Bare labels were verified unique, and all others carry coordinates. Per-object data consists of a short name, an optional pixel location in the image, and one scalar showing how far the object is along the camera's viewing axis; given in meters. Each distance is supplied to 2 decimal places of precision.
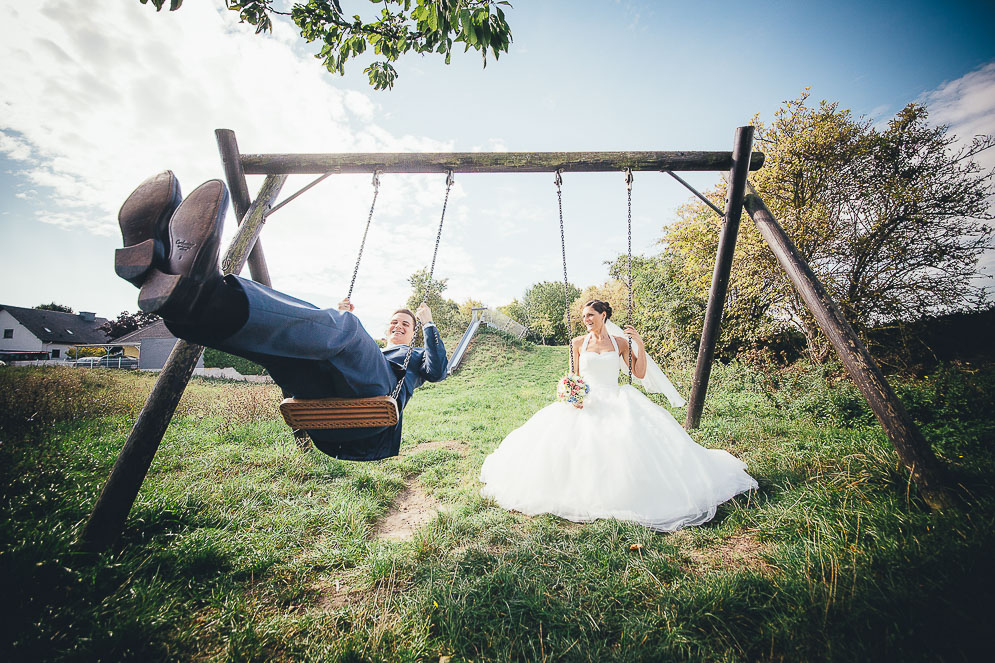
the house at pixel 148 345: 26.59
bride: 2.88
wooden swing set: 2.31
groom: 1.60
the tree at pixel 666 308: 9.77
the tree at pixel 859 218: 6.95
